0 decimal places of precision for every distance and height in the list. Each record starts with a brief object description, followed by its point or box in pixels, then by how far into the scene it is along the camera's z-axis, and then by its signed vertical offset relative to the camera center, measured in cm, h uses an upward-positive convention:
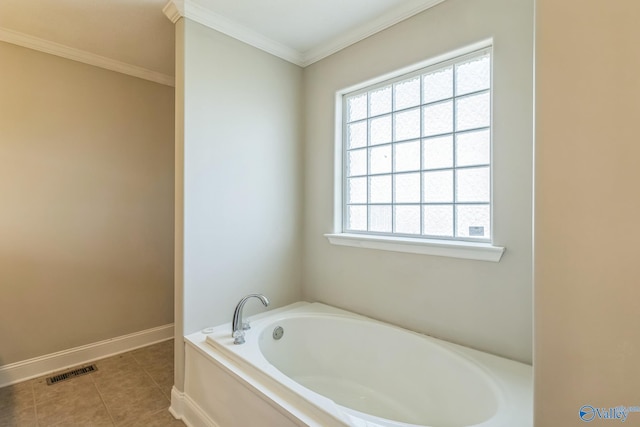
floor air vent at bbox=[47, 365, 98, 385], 220 -122
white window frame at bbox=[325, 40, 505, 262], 162 -16
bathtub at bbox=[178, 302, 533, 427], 126 -85
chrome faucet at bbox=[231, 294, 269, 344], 183 -66
